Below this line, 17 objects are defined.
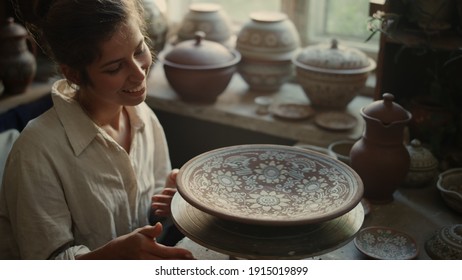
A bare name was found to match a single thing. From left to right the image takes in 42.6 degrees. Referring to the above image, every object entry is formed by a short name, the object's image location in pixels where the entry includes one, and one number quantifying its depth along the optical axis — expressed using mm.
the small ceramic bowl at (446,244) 1311
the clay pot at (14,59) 2250
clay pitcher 1494
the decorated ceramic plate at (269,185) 1153
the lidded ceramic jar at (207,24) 2457
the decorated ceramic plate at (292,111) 2137
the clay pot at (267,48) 2299
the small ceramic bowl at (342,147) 1808
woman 1257
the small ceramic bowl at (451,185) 1520
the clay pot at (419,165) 1640
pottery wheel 1129
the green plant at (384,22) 1670
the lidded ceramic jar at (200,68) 2203
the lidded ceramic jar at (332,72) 2072
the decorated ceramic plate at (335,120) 2033
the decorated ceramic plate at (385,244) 1352
